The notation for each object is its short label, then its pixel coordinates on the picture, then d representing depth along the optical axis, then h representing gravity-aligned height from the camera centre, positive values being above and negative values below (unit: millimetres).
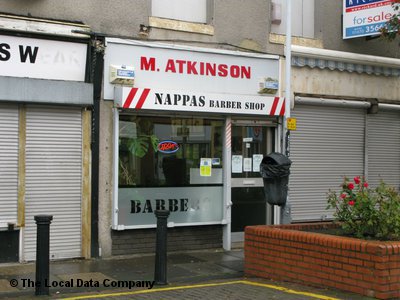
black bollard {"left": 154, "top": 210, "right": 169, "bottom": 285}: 7898 -1048
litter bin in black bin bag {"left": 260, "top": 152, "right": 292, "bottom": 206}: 9023 -191
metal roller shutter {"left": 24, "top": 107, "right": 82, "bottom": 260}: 9469 -241
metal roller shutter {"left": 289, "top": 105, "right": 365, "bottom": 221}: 12414 +245
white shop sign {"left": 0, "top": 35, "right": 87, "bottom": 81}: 9148 +1659
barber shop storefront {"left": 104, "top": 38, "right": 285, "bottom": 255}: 10273 +469
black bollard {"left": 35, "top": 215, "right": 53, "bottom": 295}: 7242 -1179
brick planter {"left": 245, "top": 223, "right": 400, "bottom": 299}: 7102 -1266
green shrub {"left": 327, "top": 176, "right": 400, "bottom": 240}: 7648 -644
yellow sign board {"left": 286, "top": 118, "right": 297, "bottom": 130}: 10766 +760
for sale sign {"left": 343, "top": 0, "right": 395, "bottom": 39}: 11914 +3163
